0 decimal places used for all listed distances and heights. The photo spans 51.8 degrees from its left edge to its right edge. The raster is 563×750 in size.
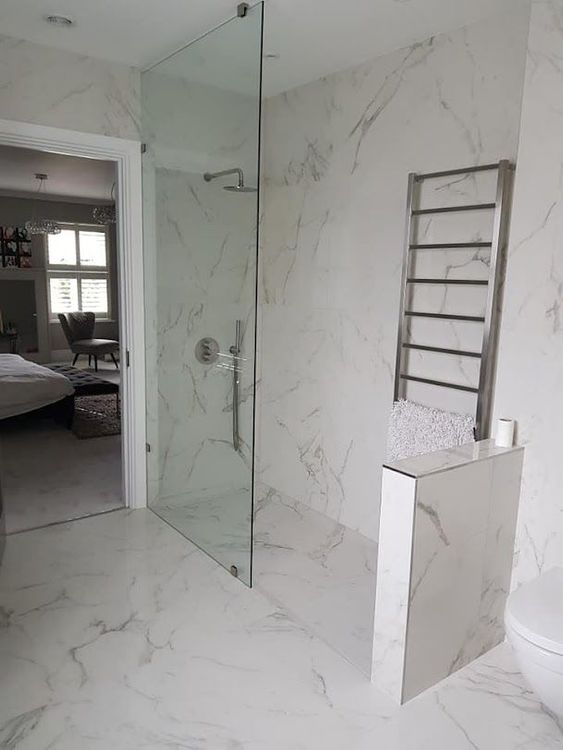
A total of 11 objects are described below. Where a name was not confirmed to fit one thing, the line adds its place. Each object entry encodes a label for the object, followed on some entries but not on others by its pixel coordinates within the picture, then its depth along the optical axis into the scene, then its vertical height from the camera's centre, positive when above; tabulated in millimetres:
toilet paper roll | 2314 -576
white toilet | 1717 -1044
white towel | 2670 -675
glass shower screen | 2693 +20
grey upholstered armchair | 8039 -868
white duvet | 4793 -950
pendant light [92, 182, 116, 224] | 7246 +786
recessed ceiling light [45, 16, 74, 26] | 2611 +1152
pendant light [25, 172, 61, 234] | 7566 +645
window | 8914 +108
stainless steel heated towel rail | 2438 +16
